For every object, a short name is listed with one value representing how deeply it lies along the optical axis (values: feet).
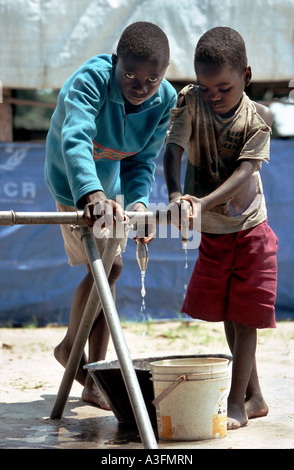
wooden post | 41.24
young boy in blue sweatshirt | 18.17
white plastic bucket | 16.94
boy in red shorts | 19.03
